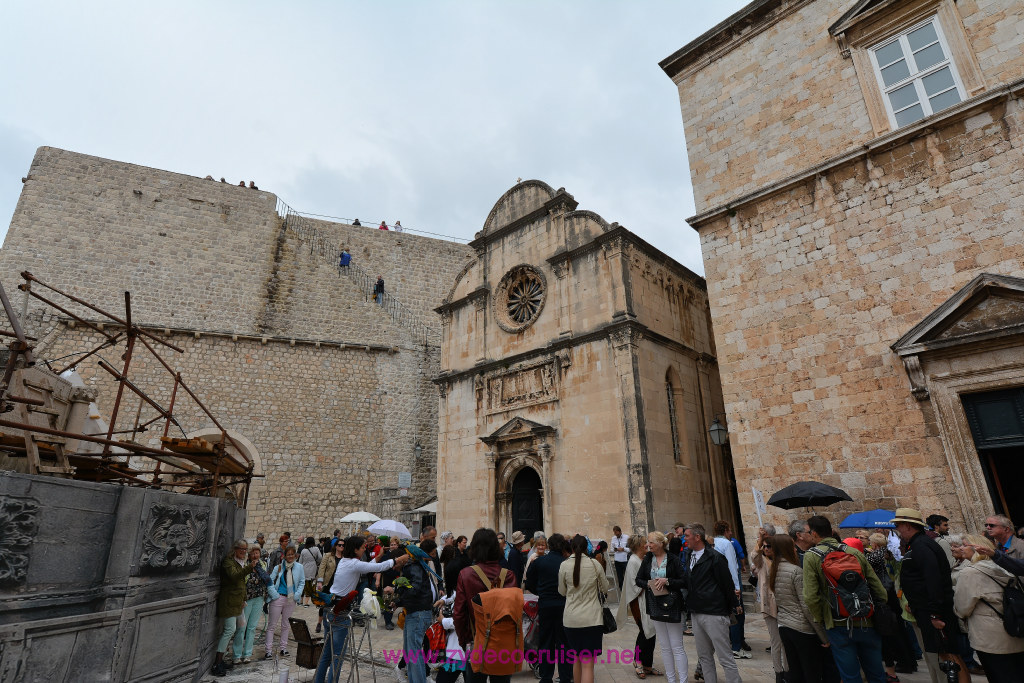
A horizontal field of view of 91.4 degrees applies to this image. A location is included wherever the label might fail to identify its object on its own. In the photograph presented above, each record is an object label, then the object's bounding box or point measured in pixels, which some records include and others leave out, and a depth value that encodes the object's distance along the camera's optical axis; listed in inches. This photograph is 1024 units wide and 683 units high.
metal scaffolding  151.5
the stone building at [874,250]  277.3
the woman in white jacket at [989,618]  148.0
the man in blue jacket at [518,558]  294.8
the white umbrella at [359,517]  560.4
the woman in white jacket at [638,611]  222.7
